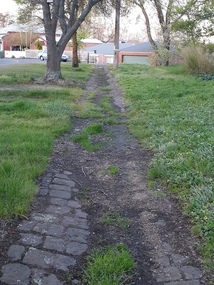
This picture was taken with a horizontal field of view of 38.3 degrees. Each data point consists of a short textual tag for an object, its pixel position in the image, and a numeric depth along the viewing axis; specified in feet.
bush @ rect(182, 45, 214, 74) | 52.49
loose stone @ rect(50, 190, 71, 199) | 12.50
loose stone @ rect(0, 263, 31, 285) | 7.92
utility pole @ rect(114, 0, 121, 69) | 71.09
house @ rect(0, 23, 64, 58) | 185.25
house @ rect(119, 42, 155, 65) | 144.26
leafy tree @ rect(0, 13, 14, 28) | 231.25
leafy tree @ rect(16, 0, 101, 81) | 44.51
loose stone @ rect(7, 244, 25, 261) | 8.78
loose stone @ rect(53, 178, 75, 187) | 13.59
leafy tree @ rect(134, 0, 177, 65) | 79.48
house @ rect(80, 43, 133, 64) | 183.12
